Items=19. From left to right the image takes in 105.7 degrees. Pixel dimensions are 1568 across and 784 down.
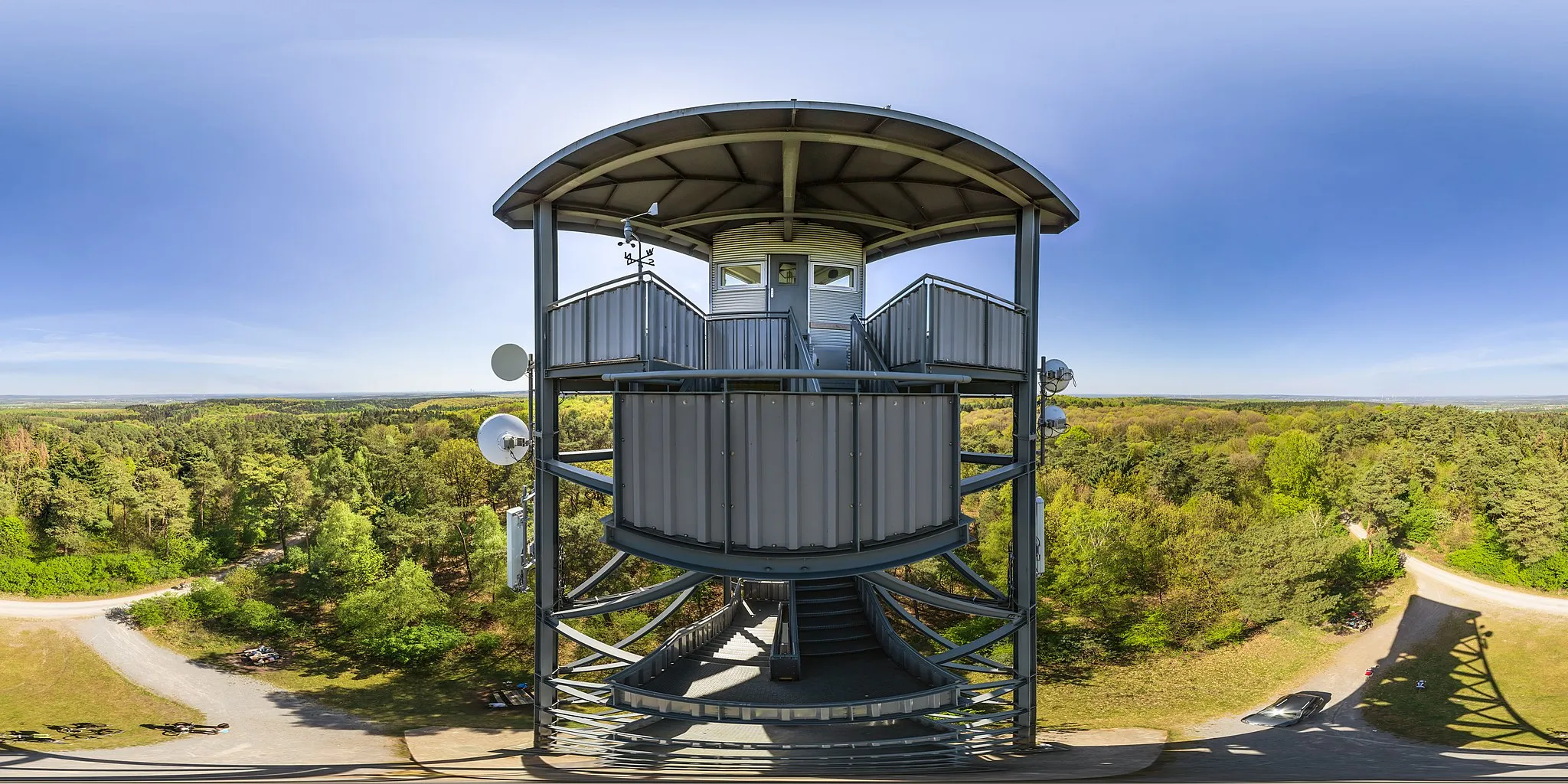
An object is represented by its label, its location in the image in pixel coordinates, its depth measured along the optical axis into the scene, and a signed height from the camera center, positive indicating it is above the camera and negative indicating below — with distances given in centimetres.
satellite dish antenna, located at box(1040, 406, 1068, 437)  1042 -43
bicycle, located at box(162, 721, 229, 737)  1673 -949
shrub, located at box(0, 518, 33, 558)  2970 -728
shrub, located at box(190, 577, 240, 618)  2602 -903
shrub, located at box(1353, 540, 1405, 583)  2737 -785
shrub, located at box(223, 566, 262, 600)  2762 -888
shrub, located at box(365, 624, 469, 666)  2303 -975
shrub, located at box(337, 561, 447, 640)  2361 -846
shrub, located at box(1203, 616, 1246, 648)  2386 -954
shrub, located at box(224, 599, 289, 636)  2536 -965
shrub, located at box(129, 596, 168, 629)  2522 -933
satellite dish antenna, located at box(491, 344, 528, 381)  976 +58
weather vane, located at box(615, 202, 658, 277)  773 +194
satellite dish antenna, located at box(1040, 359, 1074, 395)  1039 +37
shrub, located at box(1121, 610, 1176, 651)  2370 -958
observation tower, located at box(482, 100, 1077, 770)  620 -26
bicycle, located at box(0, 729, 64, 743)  1432 -851
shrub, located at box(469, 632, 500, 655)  2434 -1018
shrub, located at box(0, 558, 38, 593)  2767 -846
